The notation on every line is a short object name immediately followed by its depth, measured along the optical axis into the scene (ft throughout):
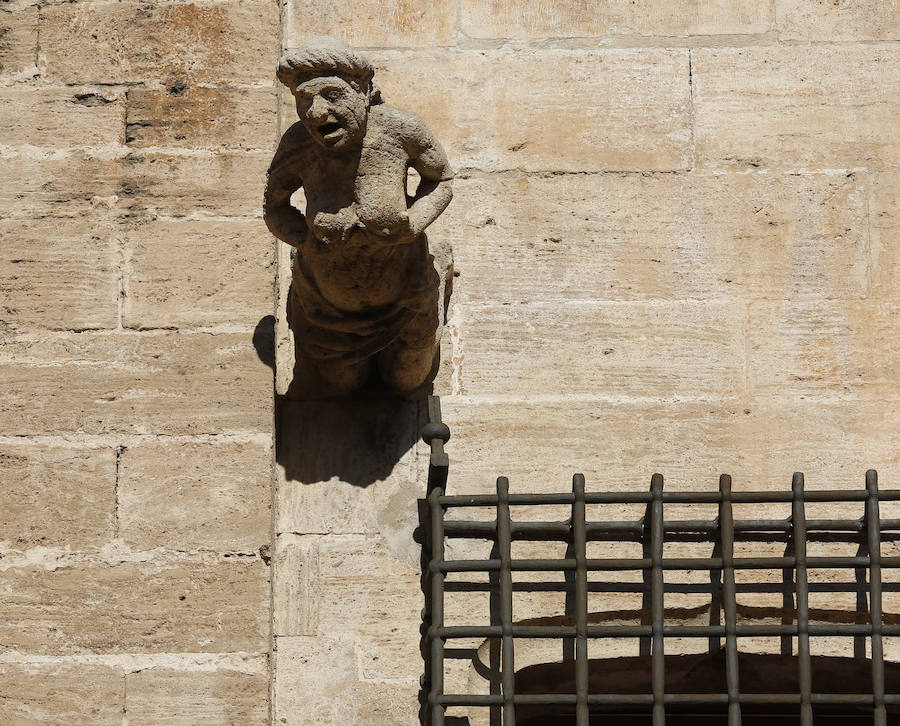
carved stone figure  21.56
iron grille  21.84
